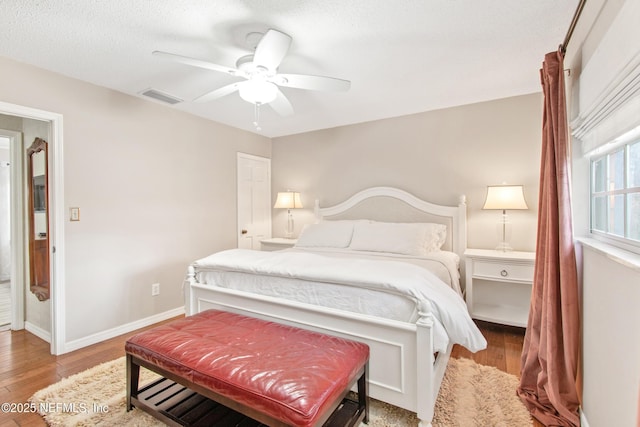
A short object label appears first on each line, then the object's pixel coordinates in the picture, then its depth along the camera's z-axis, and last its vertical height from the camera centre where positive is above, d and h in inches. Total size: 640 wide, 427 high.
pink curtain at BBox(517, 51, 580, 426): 60.7 -17.1
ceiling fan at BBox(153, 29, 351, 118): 65.1 +33.6
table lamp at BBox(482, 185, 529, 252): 109.2 +3.9
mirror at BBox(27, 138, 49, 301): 109.3 -3.4
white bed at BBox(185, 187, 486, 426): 60.7 -22.3
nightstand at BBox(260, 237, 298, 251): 152.6 -17.4
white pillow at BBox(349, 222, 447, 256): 114.2 -11.3
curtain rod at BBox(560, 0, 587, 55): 63.5 +42.0
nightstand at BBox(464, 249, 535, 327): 102.7 -30.6
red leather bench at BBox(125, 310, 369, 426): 47.1 -28.5
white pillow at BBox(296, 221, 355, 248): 130.3 -11.3
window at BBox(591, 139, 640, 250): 46.6 +2.6
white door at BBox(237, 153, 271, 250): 161.3 +6.0
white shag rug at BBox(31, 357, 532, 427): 64.6 -45.5
